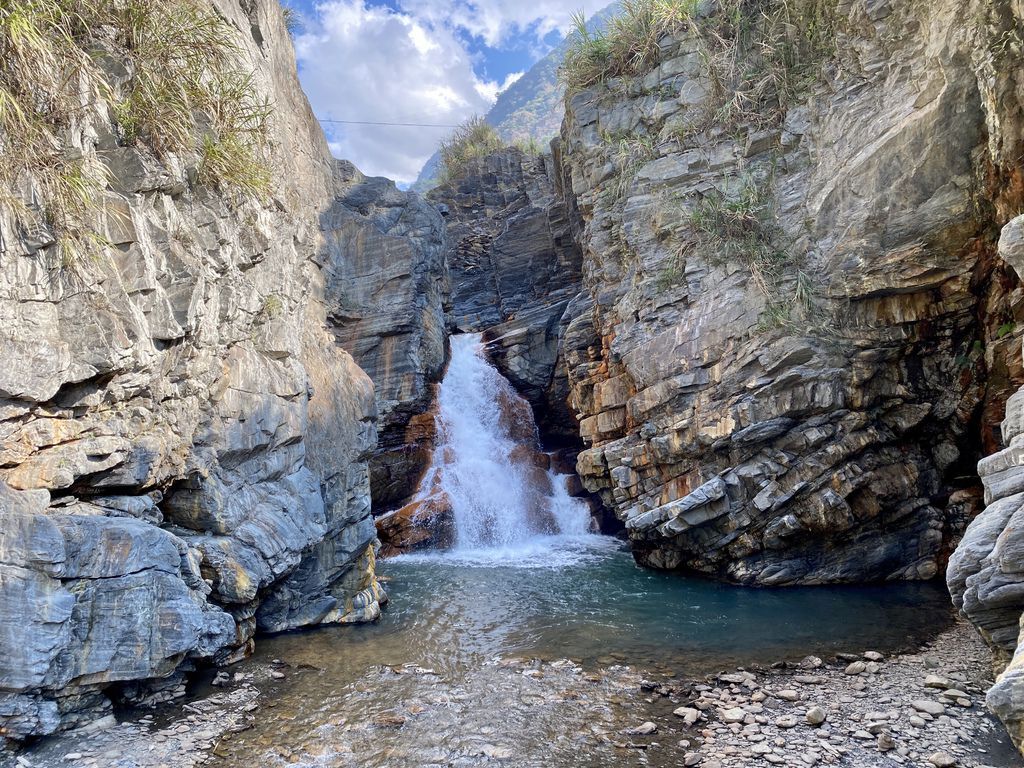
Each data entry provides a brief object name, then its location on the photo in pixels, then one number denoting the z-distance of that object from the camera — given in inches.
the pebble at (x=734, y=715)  230.5
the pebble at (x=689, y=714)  232.8
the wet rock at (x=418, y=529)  551.8
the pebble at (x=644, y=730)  226.4
